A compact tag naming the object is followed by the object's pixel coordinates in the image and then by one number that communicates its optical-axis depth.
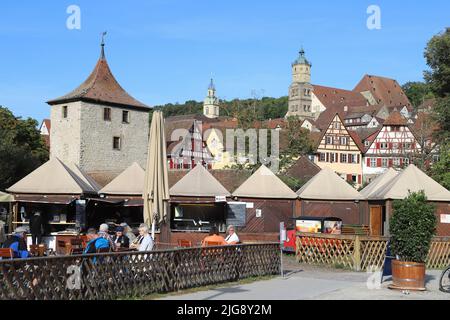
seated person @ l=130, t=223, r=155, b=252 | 14.78
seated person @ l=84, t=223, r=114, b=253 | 13.29
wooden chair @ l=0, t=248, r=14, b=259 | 12.70
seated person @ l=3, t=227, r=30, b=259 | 13.11
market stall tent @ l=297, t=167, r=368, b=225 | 31.36
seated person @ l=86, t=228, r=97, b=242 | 18.21
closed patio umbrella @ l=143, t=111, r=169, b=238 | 18.73
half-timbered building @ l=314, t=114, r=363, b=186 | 85.12
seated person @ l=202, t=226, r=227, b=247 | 16.72
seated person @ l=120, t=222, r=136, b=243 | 21.25
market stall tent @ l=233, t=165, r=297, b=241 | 30.52
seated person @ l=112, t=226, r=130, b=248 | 16.81
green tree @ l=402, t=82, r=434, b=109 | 146.43
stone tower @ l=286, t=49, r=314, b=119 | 150.75
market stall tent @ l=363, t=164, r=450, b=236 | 28.90
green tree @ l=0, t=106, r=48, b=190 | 44.56
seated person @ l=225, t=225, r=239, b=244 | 16.83
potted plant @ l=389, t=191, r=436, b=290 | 14.17
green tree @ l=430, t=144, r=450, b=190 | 42.04
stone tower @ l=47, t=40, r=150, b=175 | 50.25
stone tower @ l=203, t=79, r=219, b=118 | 179.12
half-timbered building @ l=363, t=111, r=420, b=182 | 83.75
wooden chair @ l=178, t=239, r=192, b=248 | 17.68
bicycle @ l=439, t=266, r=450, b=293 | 14.29
